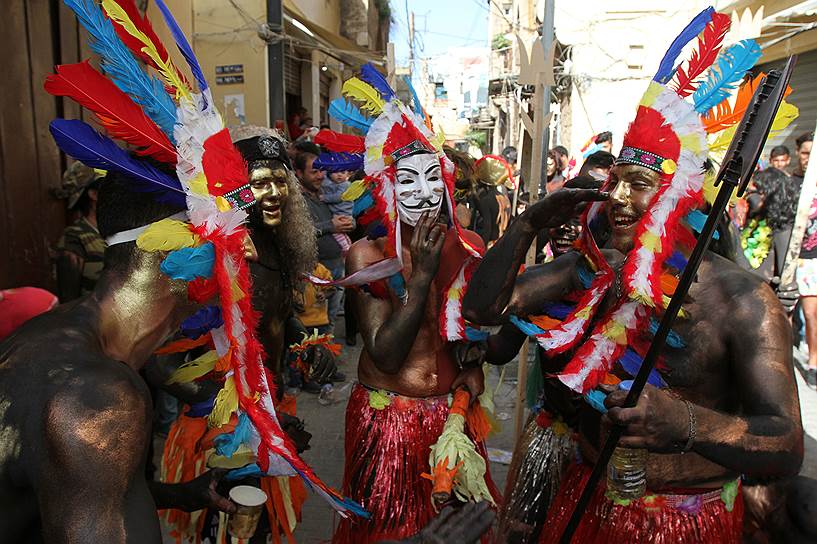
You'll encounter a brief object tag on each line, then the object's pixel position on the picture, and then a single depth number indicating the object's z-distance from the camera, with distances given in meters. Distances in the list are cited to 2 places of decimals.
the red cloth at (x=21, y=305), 1.90
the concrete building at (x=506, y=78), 19.64
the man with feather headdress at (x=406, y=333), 2.44
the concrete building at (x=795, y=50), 7.55
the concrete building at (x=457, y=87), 45.25
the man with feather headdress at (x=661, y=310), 1.79
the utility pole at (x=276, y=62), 7.11
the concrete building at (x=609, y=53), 12.97
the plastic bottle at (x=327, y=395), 5.47
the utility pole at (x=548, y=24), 6.34
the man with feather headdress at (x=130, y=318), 1.19
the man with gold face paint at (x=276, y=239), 2.64
